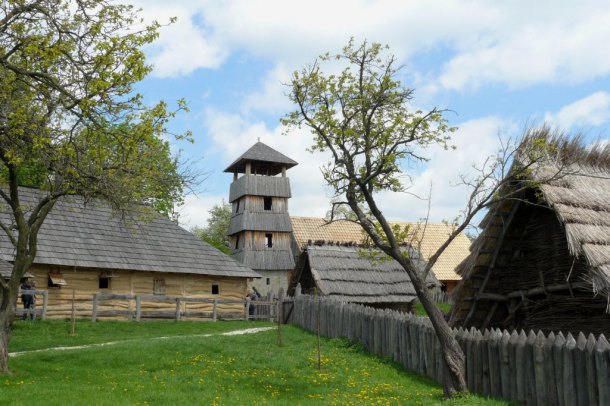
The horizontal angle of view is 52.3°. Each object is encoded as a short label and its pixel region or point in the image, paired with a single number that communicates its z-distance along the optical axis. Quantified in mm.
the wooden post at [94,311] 22053
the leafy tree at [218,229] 54900
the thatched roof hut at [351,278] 26328
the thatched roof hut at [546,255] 10617
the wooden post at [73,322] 18266
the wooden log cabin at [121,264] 23297
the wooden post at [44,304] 21266
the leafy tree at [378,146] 10703
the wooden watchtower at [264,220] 39125
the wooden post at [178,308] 24167
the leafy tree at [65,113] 10906
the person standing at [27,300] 20797
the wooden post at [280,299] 21916
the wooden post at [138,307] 23203
